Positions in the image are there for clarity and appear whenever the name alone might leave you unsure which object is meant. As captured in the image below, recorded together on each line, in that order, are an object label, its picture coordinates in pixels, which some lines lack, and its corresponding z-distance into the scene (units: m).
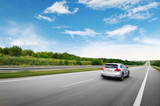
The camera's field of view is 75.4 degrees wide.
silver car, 9.83
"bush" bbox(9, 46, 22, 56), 62.40
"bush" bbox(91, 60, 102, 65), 58.15
